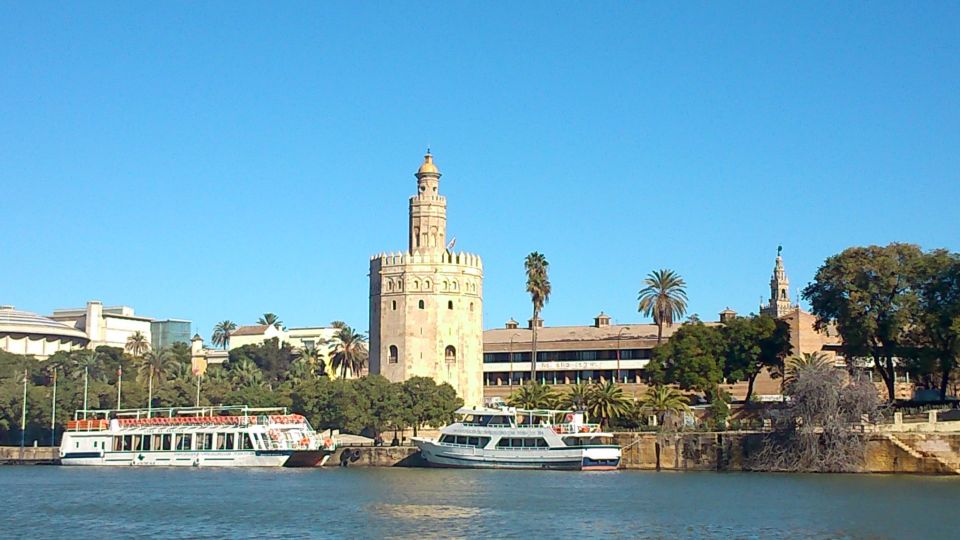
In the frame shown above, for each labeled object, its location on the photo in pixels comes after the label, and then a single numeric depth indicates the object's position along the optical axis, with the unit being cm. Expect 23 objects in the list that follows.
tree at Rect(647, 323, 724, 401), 8369
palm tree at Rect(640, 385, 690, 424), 8025
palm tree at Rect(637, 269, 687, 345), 9831
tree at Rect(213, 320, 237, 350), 17688
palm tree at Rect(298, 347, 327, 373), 12194
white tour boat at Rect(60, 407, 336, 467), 8106
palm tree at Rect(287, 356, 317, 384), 11384
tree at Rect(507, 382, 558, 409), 8494
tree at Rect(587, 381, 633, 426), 8112
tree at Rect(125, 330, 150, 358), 14125
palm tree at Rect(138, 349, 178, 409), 11512
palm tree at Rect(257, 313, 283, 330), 17038
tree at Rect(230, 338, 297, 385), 14200
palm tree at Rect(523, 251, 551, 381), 9975
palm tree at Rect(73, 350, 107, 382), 11412
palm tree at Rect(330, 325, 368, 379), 11150
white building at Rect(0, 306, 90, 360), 14762
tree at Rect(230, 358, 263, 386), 11625
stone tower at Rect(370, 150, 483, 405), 9469
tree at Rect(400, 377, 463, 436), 8619
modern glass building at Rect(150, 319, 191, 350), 17388
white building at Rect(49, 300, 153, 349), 15800
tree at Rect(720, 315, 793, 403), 8450
